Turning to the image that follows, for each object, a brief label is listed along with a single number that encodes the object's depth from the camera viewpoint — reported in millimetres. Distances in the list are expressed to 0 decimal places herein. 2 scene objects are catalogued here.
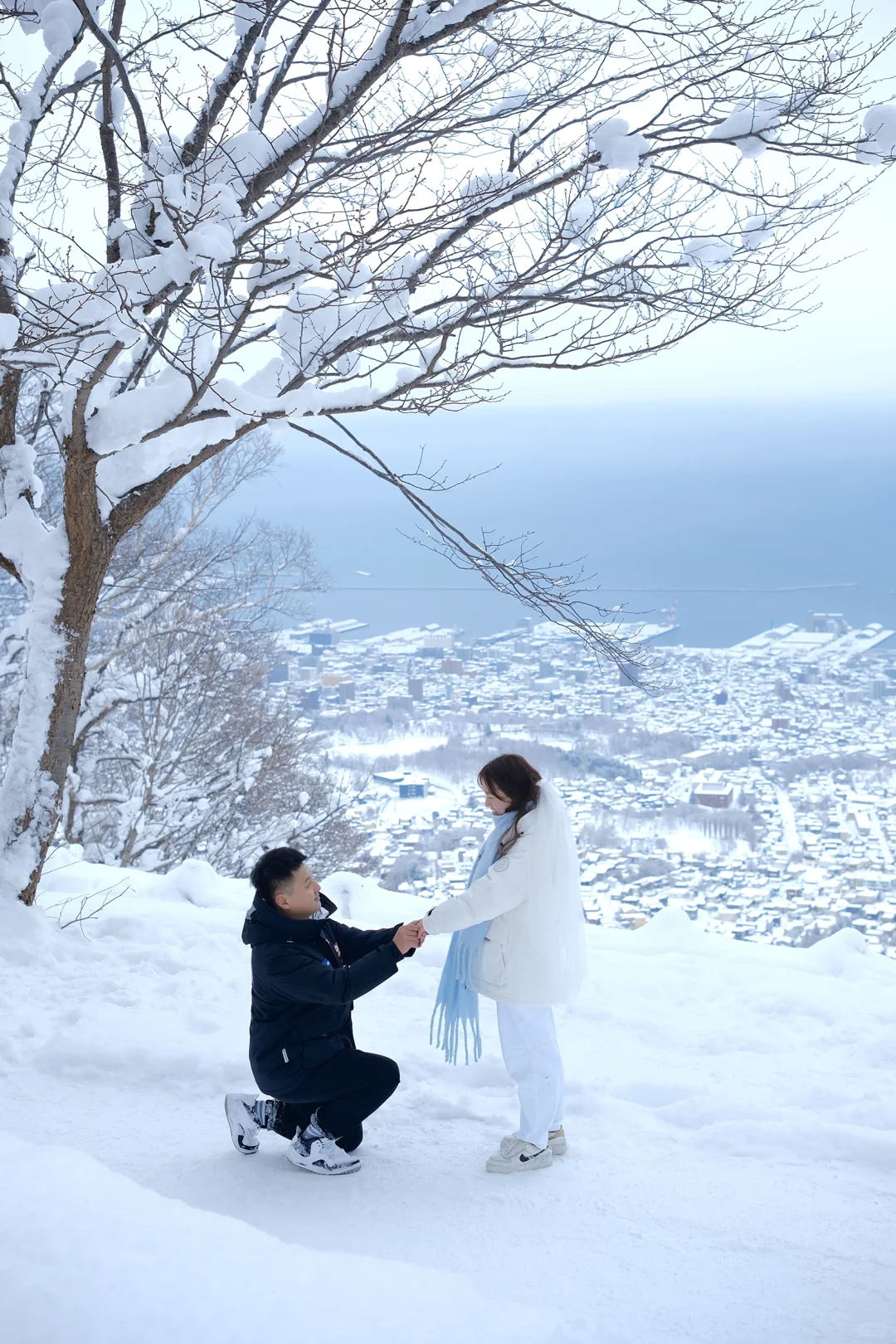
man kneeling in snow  3262
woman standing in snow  3471
